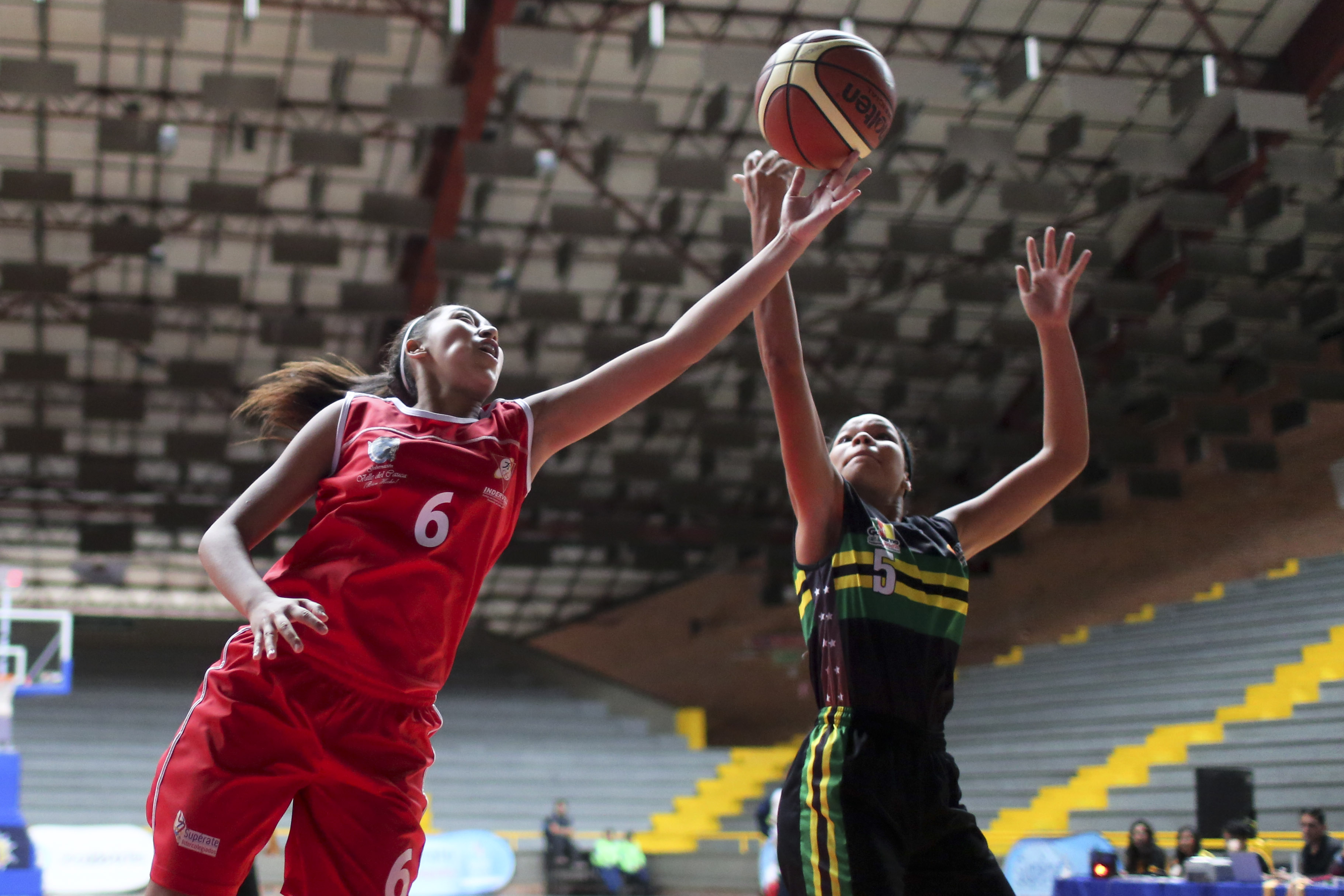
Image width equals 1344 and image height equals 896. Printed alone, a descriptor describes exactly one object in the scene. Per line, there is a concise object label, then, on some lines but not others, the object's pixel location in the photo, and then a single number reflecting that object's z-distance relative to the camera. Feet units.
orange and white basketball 10.13
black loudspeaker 30.81
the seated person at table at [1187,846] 29.45
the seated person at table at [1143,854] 30.09
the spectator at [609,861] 44.91
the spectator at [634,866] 45.39
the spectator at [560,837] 45.09
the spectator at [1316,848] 28.58
